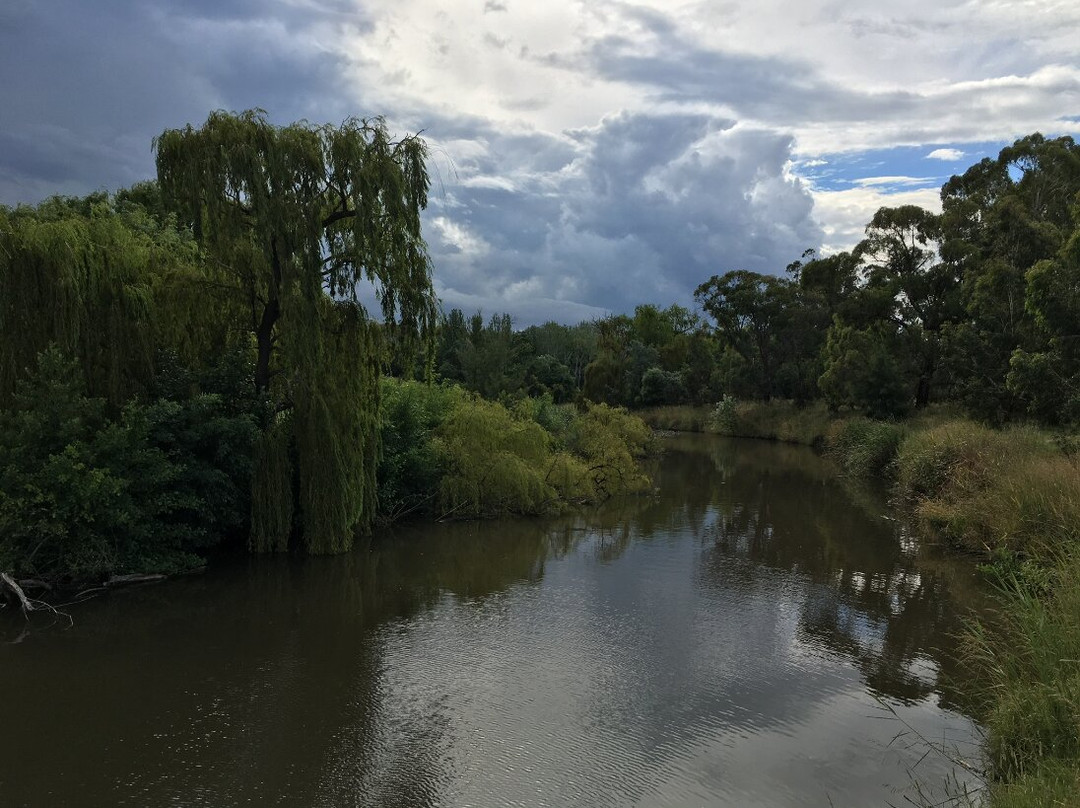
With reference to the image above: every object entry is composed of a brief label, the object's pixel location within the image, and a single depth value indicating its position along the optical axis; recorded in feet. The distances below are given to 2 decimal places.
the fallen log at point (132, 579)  38.20
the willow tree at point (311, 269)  41.55
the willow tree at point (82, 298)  36.96
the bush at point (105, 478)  33.81
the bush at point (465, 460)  56.90
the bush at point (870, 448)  86.12
